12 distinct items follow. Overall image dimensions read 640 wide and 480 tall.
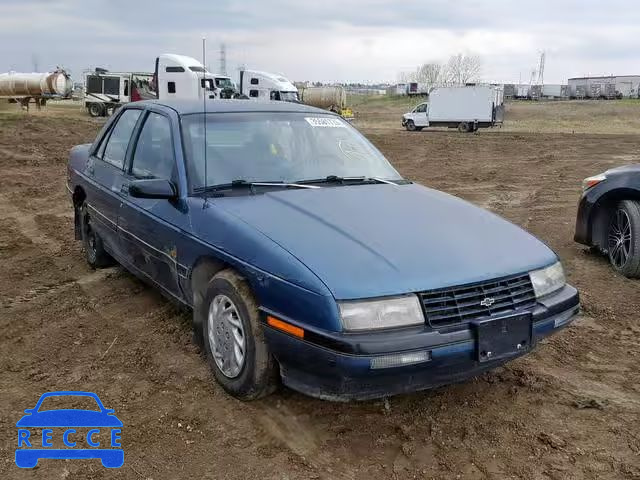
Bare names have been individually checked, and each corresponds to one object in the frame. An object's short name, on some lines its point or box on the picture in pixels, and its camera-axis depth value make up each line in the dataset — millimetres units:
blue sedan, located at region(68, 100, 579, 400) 2711
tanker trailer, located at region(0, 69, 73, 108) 38062
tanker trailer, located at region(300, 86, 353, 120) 44000
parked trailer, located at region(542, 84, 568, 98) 88312
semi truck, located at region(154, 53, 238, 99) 29641
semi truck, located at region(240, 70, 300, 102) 33188
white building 79812
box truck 34000
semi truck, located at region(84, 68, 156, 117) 35344
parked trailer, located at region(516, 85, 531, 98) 87000
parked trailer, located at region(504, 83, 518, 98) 81500
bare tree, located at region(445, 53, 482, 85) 106500
